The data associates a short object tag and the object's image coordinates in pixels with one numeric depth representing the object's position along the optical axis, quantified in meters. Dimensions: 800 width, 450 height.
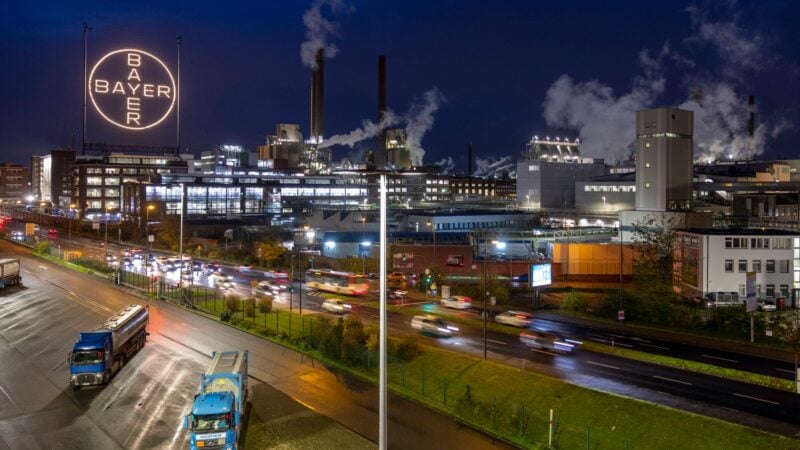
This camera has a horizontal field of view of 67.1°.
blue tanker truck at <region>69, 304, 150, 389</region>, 18.75
